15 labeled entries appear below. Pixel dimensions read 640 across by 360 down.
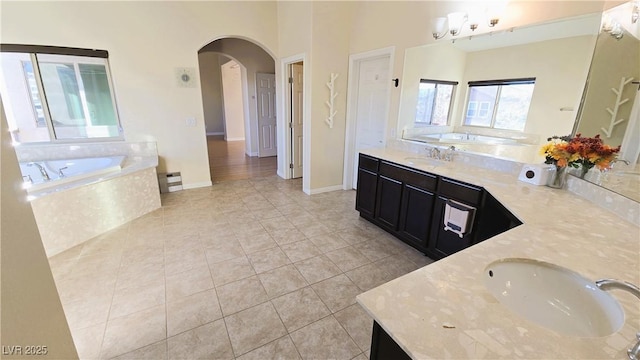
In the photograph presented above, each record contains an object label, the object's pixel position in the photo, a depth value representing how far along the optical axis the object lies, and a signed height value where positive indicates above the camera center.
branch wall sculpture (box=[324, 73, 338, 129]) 4.00 +0.23
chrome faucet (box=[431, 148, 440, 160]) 2.88 -0.39
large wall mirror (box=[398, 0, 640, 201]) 1.87 +0.37
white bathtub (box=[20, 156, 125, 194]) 3.03 -0.70
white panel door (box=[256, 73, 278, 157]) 6.13 -0.04
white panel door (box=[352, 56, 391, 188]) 3.71 +0.19
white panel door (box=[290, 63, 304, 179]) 4.56 -0.09
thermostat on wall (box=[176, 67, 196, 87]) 4.02 +0.51
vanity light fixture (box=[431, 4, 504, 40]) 2.31 +0.87
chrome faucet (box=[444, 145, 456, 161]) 2.79 -0.37
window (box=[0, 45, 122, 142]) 3.38 +0.20
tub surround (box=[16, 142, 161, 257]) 2.53 -0.90
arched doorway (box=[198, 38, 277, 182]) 5.61 -0.05
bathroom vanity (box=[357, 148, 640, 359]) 0.71 -0.57
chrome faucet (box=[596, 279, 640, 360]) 0.67 -0.48
